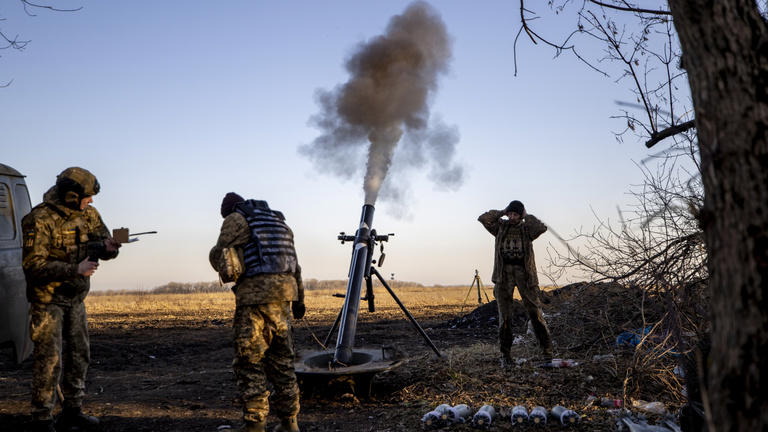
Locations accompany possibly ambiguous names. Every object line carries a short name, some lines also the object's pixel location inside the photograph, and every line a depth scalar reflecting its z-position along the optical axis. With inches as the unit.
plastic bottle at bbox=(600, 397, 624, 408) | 193.2
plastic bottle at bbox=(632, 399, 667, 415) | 182.5
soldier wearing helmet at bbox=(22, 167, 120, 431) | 169.6
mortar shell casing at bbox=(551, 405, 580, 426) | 179.2
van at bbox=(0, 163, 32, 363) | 216.4
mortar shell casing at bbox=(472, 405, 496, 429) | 183.3
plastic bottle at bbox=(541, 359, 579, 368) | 263.0
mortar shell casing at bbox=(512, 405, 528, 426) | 182.7
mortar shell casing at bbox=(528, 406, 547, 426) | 180.9
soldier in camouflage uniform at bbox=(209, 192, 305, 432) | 165.9
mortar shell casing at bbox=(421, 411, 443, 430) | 186.2
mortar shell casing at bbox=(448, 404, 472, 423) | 188.5
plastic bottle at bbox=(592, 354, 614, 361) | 257.3
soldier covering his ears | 275.9
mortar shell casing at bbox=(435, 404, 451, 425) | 187.6
